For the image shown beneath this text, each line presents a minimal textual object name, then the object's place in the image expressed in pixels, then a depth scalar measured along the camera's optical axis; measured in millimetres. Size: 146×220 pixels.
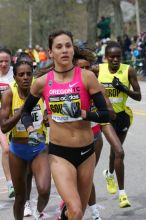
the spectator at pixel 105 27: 34509
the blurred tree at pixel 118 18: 35719
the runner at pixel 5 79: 8448
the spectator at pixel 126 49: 30312
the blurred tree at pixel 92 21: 36250
